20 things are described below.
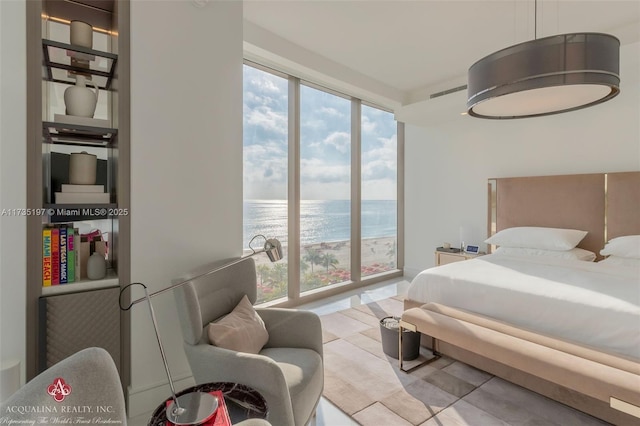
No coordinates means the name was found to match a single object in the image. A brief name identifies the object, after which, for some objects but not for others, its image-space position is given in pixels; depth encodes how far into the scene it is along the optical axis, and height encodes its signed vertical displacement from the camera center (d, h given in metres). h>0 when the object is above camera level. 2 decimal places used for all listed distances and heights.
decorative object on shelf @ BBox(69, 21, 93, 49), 1.73 +0.97
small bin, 2.43 -1.03
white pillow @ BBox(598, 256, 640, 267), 2.65 -0.43
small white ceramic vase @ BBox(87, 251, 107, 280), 1.79 -0.33
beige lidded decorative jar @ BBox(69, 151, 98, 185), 1.75 +0.23
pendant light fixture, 1.62 +0.76
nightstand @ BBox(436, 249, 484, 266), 3.94 -0.58
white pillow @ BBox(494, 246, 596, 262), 3.02 -0.42
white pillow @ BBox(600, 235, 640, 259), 2.66 -0.31
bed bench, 1.49 -0.80
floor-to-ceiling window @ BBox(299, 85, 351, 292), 3.92 +0.30
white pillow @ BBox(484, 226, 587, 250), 3.09 -0.27
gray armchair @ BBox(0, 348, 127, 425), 0.75 -0.48
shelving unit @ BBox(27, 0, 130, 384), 1.56 +0.40
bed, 1.62 -0.66
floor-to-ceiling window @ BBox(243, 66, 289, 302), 3.40 +0.48
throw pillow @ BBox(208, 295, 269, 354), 1.57 -0.63
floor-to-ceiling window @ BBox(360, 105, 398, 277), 4.70 +0.31
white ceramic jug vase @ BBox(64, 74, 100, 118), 1.72 +0.61
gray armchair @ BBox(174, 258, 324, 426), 1.31 -0.69
